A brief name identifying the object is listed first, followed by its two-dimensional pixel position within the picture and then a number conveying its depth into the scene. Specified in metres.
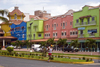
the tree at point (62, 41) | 39.41
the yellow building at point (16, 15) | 85.44
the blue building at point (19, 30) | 75.44
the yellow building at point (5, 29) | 84.03
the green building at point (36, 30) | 66.61
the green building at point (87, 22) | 44.25
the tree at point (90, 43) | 33.37
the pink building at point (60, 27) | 53.97
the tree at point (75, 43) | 35.44
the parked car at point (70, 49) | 42.82
